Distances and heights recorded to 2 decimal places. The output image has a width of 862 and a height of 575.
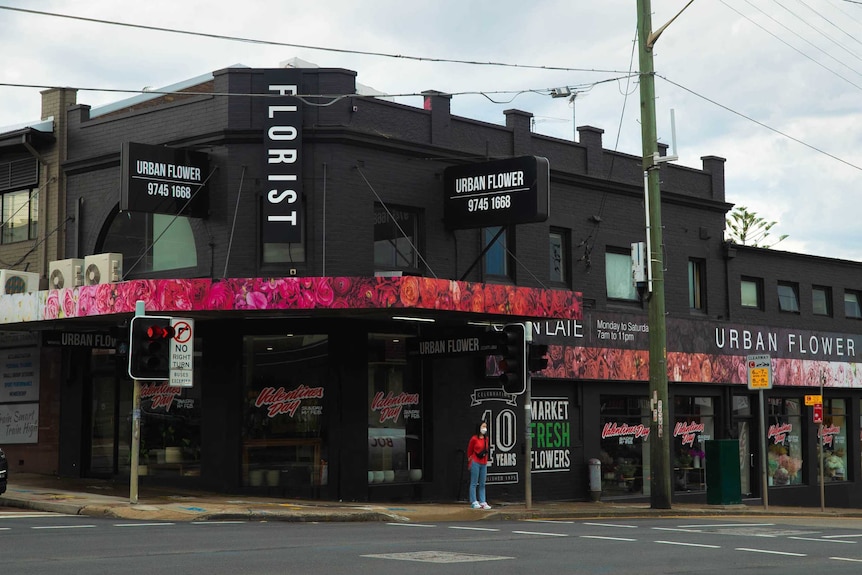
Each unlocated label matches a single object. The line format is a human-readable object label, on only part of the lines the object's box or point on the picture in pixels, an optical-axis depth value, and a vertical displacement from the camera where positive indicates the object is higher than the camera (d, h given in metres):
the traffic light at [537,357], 22.41 +1.27
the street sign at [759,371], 26.91 +1.15
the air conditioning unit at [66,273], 24.50 +3.24
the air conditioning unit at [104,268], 23.86 +3.25
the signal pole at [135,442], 20.83 -0.25
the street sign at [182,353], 21.20 +1.35
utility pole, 24.08 +2.64
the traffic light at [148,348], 20.30 +1.37
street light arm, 24.12 +7.91
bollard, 28.03 -1.29
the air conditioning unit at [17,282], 25.34 +3.19
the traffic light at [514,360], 22.19 +1.21
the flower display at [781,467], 33.75 -1.29
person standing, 22.97 -0.75
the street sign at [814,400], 29.36 +0.54
